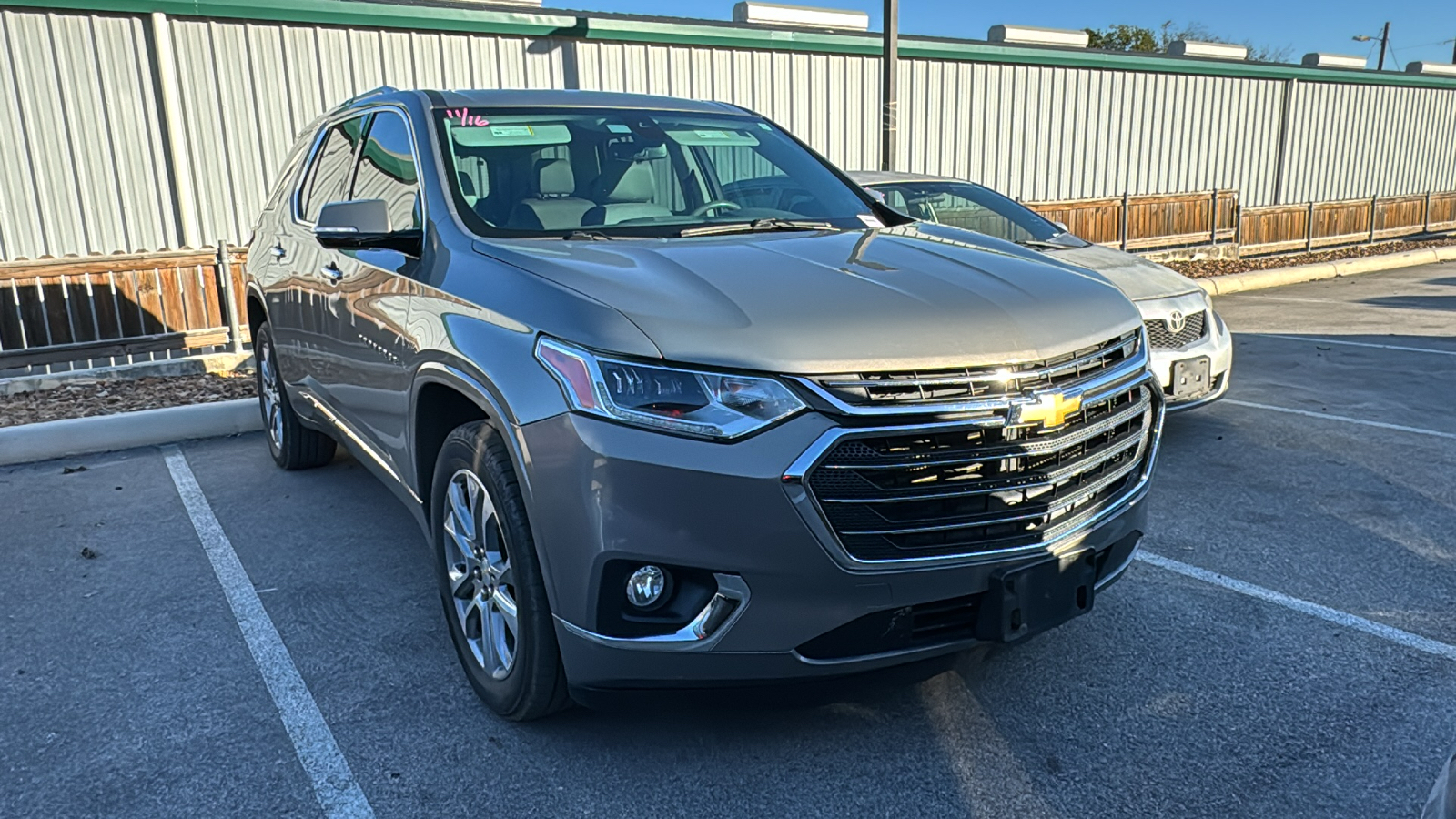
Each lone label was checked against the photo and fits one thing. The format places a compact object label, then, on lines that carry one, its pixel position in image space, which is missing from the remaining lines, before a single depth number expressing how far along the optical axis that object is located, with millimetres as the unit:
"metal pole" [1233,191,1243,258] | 17062
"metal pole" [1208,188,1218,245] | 16945
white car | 5887
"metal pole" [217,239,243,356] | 9195
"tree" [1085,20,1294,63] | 53375
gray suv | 2410
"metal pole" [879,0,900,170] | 11359
